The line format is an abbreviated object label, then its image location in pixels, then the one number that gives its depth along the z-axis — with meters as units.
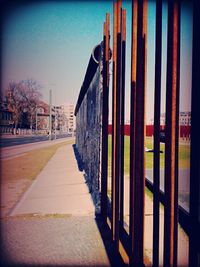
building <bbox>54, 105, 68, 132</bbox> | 113.75
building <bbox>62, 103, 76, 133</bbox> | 187.25
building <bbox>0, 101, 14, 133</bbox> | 63.92
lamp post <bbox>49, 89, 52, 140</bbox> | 30.89
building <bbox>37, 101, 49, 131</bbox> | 89.81
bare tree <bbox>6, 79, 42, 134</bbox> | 54.81
